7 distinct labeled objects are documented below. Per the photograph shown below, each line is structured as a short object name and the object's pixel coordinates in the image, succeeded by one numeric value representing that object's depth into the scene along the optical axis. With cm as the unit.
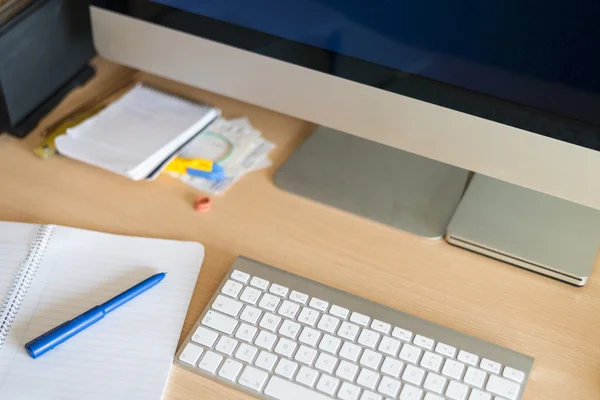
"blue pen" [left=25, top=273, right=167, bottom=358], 54
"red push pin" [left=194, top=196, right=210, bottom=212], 69
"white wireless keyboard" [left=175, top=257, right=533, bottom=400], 53
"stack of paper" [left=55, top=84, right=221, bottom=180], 73
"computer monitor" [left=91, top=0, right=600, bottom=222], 55
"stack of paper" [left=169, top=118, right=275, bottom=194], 73
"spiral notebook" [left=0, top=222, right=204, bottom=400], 53
